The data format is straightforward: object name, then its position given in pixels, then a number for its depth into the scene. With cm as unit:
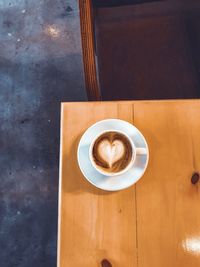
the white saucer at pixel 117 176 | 92
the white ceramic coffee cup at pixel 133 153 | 86
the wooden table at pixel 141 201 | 91
